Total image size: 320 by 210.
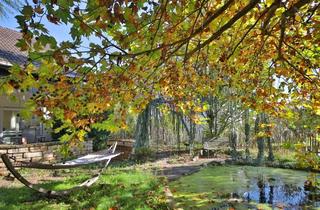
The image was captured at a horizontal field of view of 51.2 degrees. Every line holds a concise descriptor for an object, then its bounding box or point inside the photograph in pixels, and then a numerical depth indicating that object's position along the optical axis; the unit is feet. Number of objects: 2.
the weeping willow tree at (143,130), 49.70
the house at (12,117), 40.42
